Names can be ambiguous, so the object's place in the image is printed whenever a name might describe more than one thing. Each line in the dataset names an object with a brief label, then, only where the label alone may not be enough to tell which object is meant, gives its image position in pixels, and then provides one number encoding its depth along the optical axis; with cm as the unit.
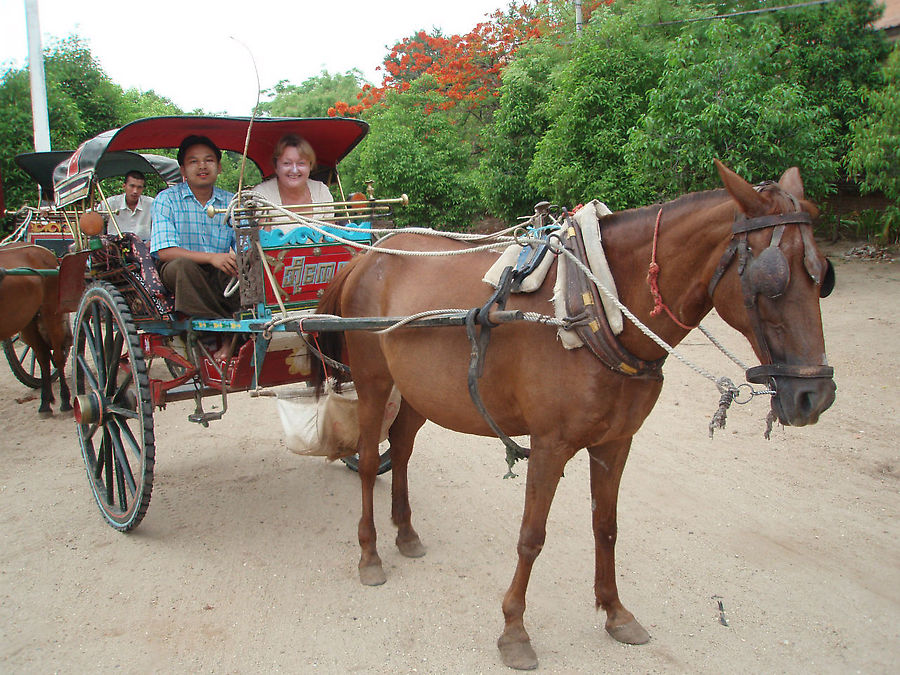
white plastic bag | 379
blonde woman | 423
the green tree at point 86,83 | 1545
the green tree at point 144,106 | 1661
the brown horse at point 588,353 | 202
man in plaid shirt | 377
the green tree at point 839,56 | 1032
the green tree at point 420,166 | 1425
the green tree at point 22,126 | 1192
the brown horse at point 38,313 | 572
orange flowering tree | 1802
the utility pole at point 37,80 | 997
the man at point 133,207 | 648
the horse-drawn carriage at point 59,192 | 424
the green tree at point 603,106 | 1043
